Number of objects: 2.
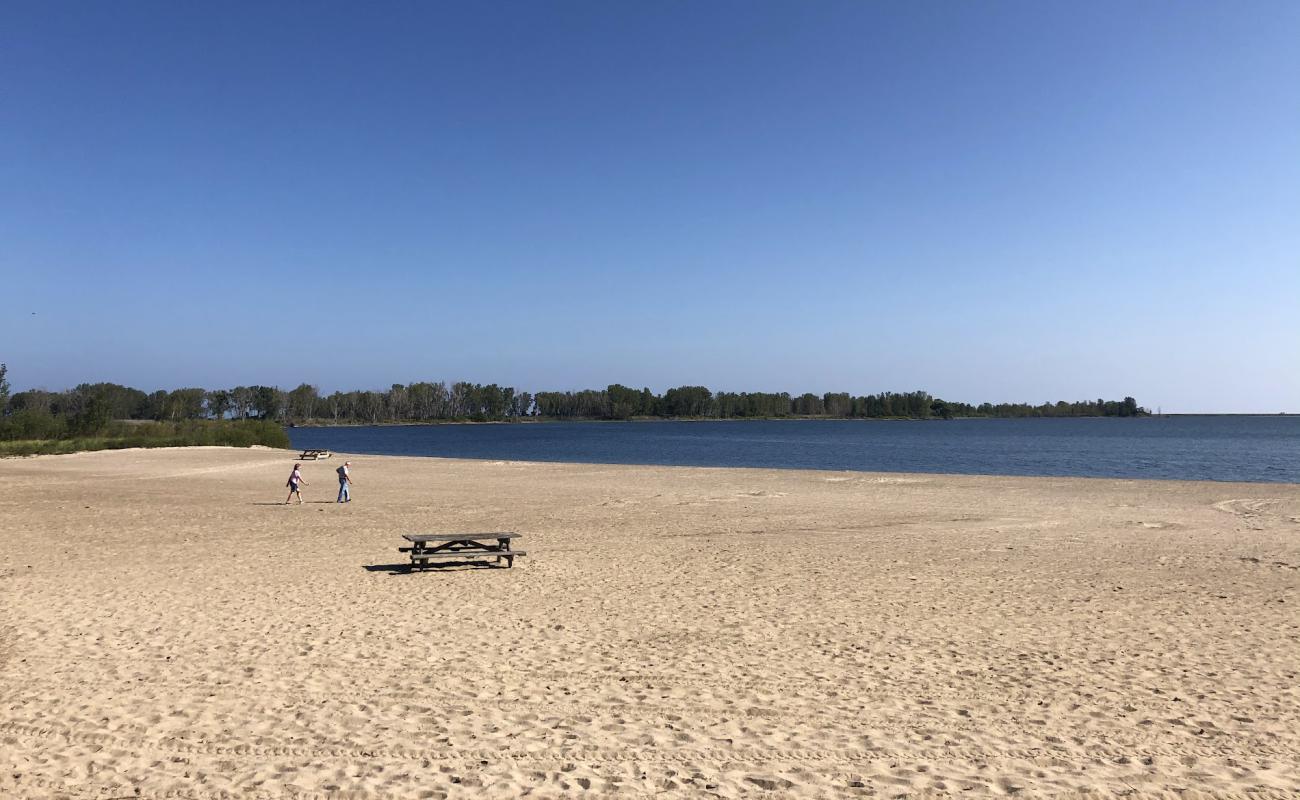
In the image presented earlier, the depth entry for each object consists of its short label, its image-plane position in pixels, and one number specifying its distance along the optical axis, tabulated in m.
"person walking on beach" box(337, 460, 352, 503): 23.99
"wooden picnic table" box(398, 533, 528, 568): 13.23
